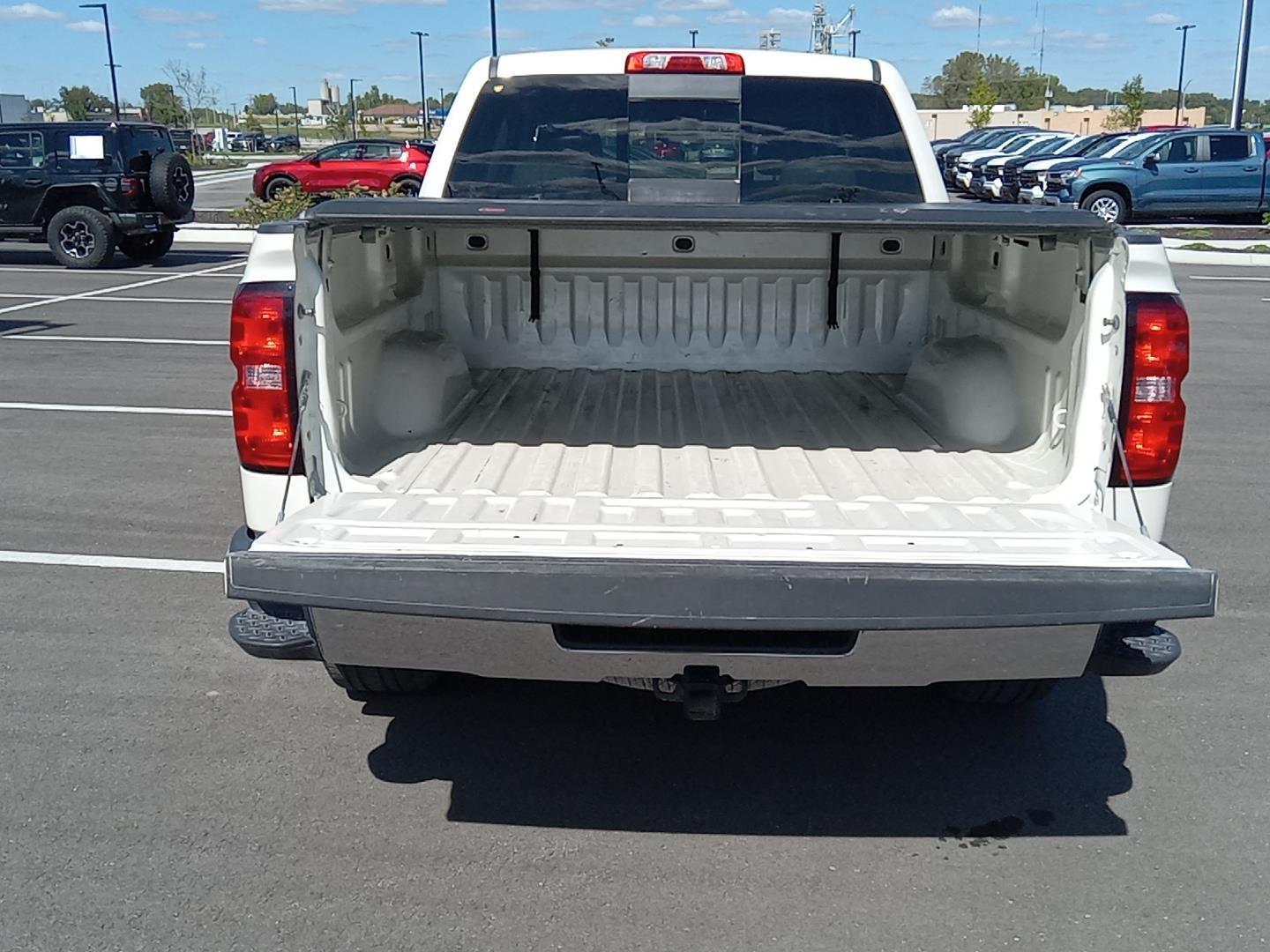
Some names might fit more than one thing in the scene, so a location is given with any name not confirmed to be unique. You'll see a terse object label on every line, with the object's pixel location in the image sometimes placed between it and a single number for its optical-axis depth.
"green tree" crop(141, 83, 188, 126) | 60.97
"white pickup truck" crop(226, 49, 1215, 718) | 2.80
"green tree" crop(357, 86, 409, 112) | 126.68
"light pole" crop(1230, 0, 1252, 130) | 27.19
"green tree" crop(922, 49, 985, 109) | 103.31
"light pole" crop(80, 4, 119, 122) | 44.81
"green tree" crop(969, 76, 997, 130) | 66.56
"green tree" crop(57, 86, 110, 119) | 68.25
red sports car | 26.62
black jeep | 16.20
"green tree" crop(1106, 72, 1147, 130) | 61.72
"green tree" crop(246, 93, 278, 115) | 159.39
